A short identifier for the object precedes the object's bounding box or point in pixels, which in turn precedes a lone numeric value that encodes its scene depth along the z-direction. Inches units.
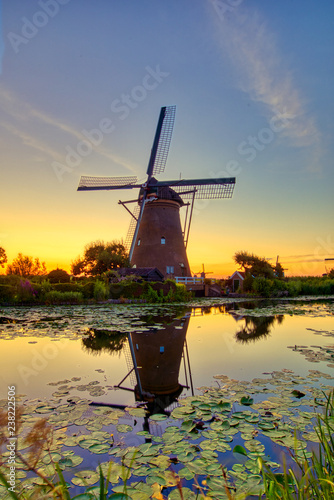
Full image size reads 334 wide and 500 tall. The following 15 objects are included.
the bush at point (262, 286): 1075.3
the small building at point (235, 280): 1384.1
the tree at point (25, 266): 1641.2
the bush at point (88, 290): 680.4
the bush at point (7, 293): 607.2
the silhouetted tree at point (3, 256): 1604.8
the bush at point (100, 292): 665.0
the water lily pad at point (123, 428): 103.5
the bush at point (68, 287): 676.7
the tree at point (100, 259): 1201.4
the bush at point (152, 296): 693.3
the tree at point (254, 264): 1261.1
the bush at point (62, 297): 619.7
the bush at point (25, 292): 601.6
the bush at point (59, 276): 922.1
